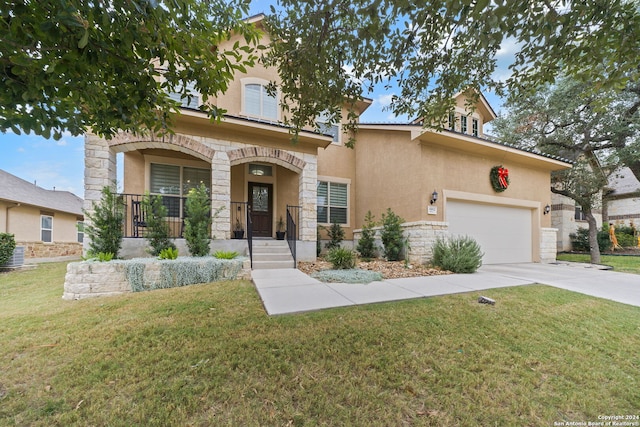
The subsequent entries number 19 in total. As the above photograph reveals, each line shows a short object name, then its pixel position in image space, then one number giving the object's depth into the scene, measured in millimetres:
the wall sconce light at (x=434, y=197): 8070
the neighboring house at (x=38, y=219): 11273
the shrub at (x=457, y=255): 6871
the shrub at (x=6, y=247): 8797
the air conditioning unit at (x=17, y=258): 9206
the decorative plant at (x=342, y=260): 6828
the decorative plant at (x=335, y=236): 9719
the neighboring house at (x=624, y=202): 17188
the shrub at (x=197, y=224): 6332
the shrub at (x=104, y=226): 5746
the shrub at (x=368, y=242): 9055
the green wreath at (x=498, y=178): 9180
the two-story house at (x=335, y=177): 7016
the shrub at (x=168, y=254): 5859
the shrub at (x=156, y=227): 6145
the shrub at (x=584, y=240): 14703
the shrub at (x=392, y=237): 8344
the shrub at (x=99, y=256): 5410
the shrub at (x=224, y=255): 6113
